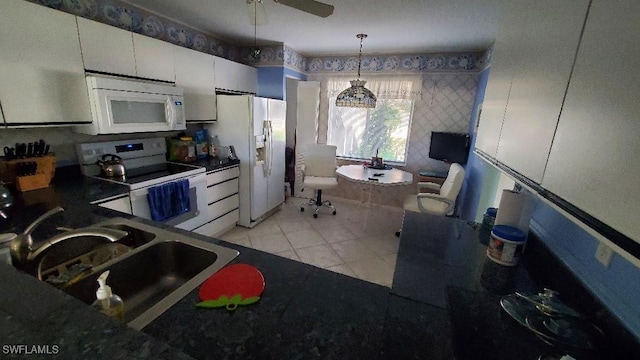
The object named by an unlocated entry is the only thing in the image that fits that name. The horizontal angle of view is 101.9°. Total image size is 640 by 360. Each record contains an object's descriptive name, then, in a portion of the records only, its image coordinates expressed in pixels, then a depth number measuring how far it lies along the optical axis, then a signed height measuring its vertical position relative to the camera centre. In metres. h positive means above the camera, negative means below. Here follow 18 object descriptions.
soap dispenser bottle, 0.69 -0.51
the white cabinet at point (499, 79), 1.11 +0.24
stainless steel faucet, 0.90 -0.48
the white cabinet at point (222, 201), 2.94 -1.02
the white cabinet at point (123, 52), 1.98 +0.47
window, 4.01 +0.02
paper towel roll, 1.21 -0.37
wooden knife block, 1.77 -0.48
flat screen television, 3.64 -0.27
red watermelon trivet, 0.82 -0.57
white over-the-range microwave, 2.01 +0.03
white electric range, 2.20 -0.58
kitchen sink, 1.01 -0.64
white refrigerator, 3.12 -0.30
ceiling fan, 1.42 +0.62
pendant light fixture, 3.19 +0.31
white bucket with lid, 1.10 -0.48
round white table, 3.19 -0.68
